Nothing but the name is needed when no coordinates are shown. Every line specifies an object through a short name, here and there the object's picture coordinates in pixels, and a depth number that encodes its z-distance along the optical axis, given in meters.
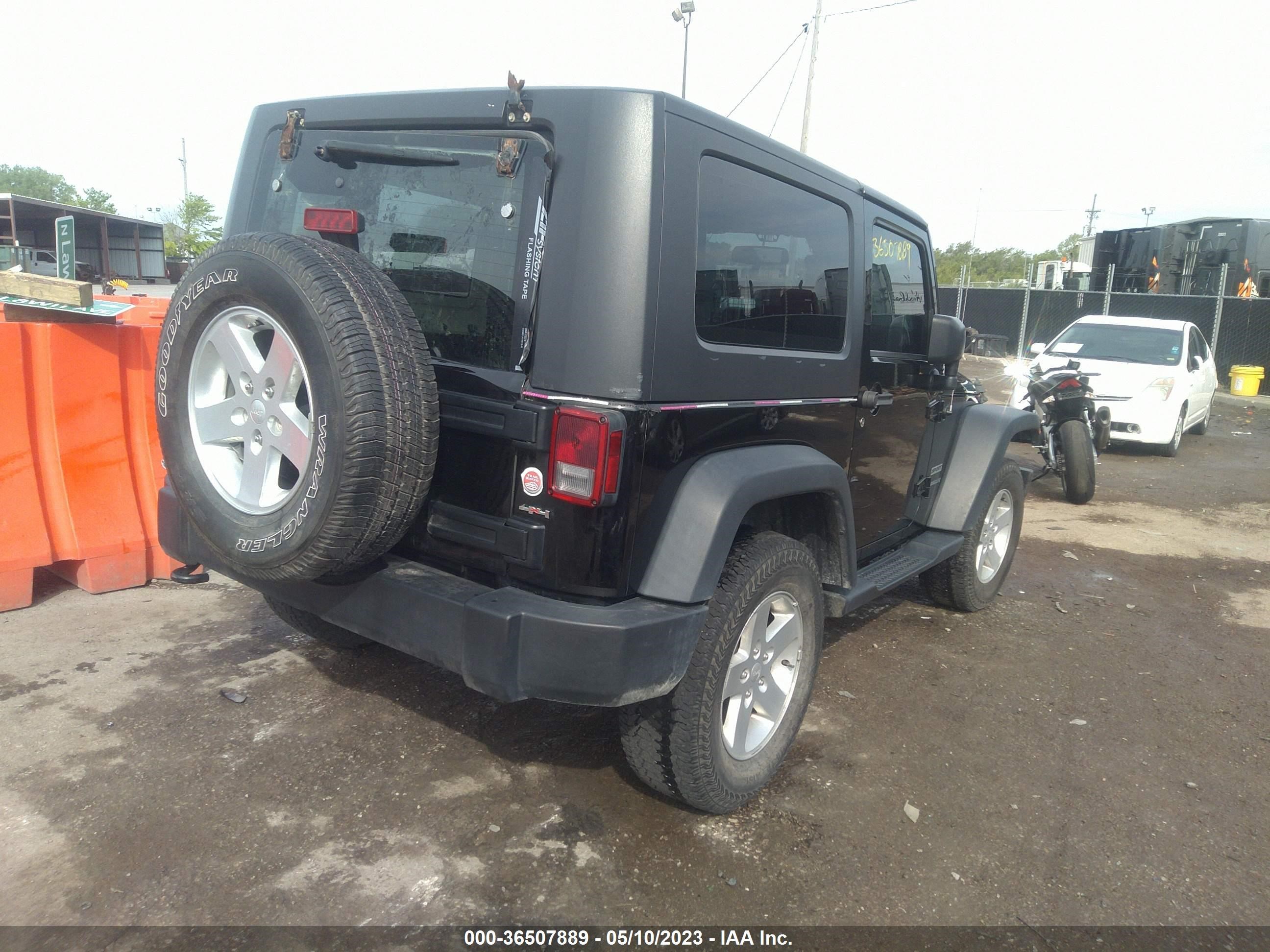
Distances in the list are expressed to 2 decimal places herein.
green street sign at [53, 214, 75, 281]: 5.38
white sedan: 10.34
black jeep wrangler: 2.38
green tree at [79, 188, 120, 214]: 79.31
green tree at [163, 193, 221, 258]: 56.06
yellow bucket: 16.89
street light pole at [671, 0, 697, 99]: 10.35
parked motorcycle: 7.78
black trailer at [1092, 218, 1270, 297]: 18.59
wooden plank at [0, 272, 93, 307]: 4.11
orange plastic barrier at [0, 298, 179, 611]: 4.18
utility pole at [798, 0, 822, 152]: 18.72
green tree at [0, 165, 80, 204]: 88.88
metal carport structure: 33.97
